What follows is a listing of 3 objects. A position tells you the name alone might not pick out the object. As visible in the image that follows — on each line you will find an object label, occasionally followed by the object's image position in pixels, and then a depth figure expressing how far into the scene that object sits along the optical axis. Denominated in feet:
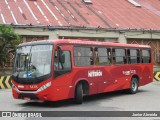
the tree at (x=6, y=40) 81.41
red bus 40.06
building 95.14
